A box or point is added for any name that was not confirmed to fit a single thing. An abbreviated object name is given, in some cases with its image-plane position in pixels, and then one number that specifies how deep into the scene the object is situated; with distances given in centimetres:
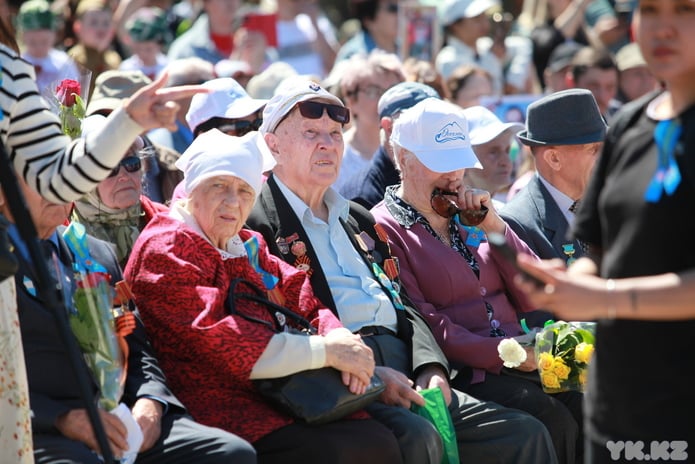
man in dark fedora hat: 1133
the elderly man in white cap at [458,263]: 1000
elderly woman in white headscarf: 800
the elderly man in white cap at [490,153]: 1344
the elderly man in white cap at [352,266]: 947
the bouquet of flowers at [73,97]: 927
